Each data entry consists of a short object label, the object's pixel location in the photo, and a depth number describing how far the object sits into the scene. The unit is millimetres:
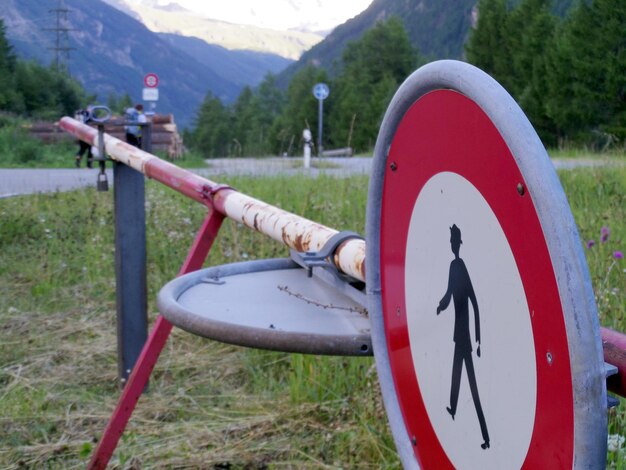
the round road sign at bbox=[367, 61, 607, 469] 821
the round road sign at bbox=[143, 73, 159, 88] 20938
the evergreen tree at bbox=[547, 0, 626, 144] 35906
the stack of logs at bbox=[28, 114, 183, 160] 24609
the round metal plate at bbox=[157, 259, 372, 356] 1431
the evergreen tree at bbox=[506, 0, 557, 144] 41438
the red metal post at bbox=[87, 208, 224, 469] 2463
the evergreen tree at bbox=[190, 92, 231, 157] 76438
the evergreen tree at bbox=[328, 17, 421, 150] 60844
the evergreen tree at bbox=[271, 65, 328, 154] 65688
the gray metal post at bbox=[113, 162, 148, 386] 3434
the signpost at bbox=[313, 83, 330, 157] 16205
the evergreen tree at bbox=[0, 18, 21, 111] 41750
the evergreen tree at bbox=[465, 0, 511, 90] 48562
